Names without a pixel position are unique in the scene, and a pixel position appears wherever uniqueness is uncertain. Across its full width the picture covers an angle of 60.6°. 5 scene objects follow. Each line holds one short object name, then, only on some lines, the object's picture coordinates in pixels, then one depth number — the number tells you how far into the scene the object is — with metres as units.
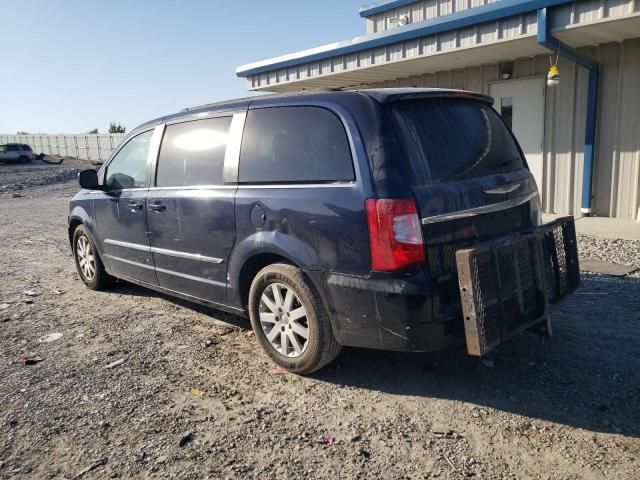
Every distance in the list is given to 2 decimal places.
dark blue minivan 3.21
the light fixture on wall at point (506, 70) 10.06
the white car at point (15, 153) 39.00
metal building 7.86
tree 58.39
